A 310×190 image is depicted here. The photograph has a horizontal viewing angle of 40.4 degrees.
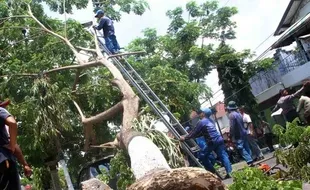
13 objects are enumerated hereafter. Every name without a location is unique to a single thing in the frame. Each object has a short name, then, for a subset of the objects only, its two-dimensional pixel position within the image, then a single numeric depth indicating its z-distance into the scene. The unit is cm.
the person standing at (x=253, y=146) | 886
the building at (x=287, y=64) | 1570
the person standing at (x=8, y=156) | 374
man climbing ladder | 1096
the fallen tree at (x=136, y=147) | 322
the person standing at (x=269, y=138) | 1286
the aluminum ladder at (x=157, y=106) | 749
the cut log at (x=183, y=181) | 321
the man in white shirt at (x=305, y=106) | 715
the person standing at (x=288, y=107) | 850
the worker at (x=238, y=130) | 786
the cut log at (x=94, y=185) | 472
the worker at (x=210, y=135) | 704
